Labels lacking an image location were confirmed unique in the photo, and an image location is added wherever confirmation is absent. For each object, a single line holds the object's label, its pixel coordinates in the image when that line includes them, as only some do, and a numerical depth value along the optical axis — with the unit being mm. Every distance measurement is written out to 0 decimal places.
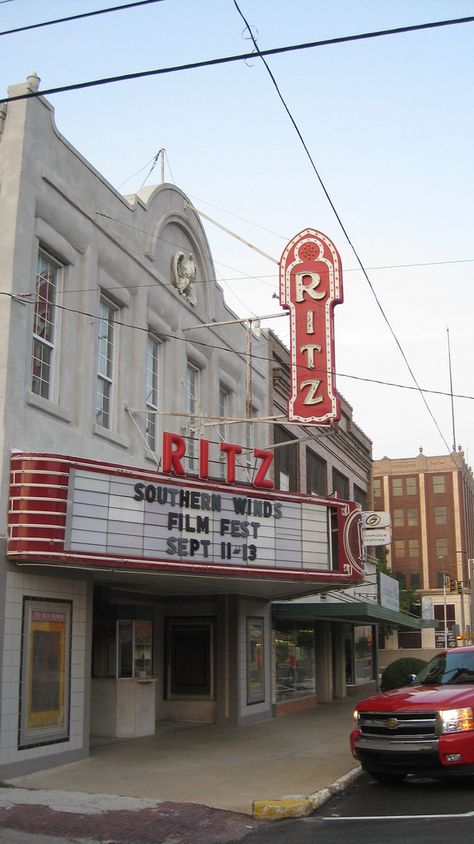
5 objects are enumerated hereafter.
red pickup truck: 10930
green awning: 22781
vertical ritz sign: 17891
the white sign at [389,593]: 28859
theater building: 12891
